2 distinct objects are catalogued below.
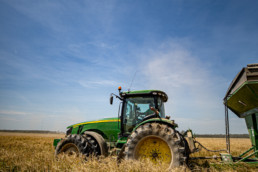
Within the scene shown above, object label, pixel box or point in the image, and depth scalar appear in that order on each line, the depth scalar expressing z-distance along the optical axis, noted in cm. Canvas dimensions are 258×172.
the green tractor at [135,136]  413
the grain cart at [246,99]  410
